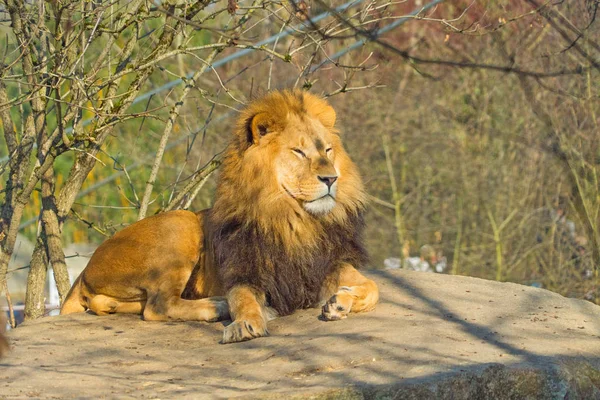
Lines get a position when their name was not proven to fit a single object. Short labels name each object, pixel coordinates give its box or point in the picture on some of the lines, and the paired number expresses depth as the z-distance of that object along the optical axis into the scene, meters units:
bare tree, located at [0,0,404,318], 12.70
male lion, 11.07
